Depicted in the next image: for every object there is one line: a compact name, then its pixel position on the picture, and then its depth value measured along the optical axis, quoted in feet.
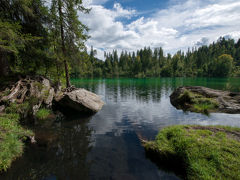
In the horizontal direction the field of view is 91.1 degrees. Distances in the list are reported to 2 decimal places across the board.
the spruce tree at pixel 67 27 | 46.01
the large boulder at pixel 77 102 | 41.75
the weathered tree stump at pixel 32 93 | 31.97
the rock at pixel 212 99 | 46.60
